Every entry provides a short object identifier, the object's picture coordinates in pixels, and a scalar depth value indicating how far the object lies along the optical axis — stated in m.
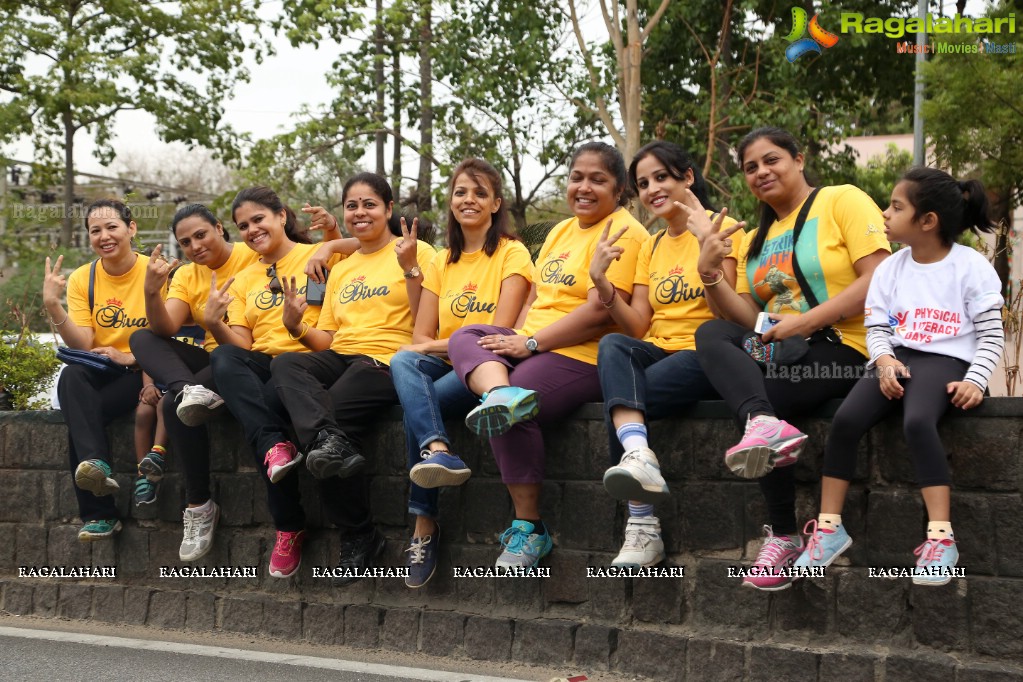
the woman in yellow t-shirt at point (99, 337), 6.80
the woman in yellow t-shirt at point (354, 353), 5.72
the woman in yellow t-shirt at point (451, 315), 5.51
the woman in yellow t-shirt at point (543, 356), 5.38
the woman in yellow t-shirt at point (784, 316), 4.78
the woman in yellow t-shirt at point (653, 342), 4.92
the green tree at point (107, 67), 20.73
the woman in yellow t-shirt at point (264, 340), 6.02
